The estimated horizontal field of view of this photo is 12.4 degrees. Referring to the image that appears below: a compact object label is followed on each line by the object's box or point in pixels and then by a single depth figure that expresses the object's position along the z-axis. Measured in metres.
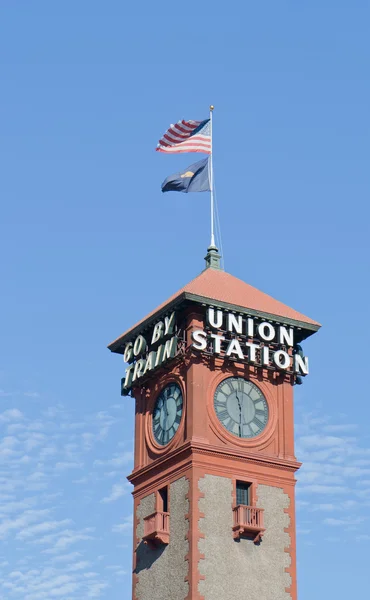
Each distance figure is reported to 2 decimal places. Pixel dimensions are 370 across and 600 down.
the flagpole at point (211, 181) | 89.03
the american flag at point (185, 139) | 88.50
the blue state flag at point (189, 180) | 89.19
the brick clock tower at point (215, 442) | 78.56
